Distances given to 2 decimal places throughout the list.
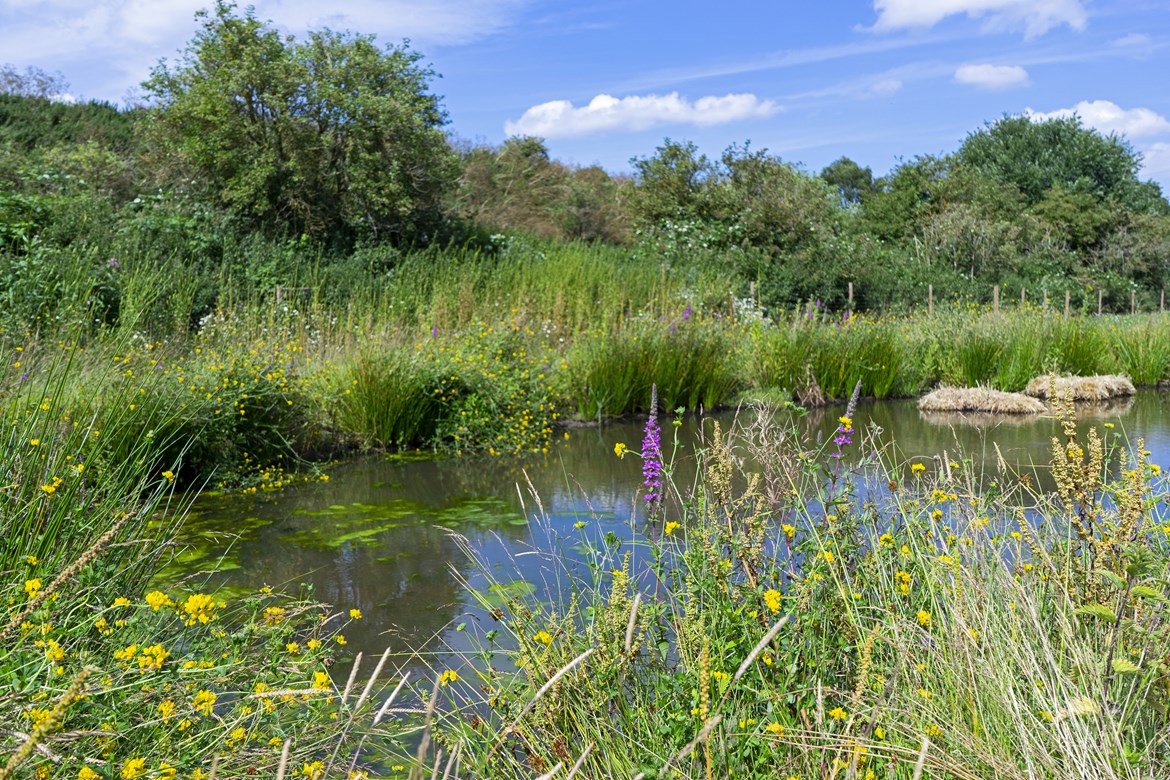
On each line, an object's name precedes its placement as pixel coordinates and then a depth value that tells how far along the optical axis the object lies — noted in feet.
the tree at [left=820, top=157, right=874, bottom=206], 185.06
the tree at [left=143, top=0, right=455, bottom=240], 50.26
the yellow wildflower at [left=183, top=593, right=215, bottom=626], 7.22
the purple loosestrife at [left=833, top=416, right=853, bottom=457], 9.89
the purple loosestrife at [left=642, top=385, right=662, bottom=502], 9.71
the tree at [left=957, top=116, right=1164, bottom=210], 110.93
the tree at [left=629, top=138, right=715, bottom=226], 68.49
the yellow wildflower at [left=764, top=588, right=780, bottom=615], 6.98
